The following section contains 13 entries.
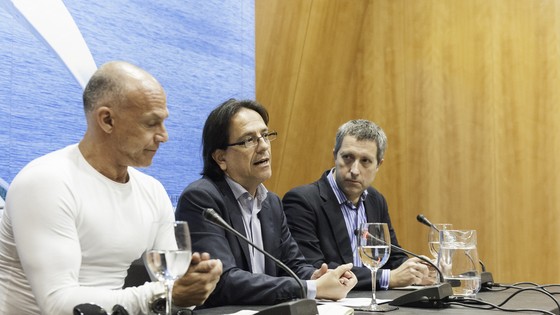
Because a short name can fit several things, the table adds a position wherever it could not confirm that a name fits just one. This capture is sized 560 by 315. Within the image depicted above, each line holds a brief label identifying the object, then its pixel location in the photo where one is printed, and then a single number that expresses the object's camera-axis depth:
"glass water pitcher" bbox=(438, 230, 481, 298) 2.50
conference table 2.22
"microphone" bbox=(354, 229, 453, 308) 2.31
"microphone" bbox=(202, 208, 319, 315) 1.77
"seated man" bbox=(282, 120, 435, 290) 3.55
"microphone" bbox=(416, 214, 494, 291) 2.99
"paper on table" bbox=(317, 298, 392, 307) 2.40
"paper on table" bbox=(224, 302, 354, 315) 1.97
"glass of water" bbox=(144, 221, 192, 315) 1.59
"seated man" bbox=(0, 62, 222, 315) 1.97
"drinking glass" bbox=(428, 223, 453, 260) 3.06
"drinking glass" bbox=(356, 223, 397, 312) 2.28
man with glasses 2.79
